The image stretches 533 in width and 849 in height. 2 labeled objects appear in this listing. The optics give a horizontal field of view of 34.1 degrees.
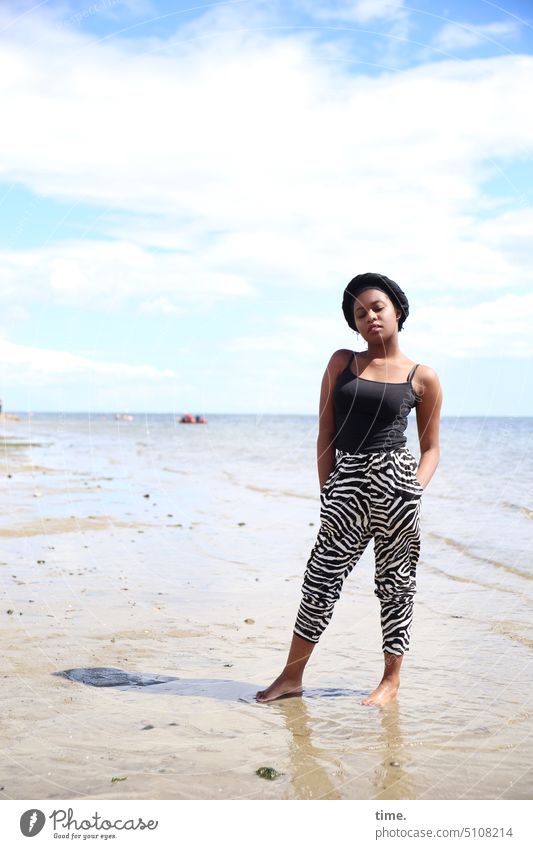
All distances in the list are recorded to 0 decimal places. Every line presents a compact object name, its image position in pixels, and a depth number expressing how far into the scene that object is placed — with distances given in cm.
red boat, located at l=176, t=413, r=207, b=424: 7216
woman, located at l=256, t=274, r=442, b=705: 443
